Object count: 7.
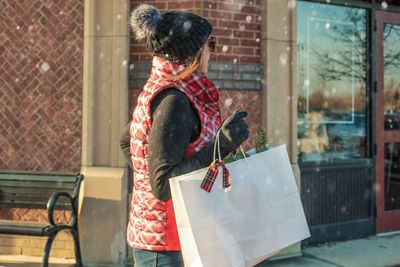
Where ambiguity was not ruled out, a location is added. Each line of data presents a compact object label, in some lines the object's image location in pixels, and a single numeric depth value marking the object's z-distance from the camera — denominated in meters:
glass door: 6.30
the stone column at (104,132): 4.87
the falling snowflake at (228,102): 5.10
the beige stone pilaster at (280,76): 5.16
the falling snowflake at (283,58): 5.25
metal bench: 4.39
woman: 1.71
